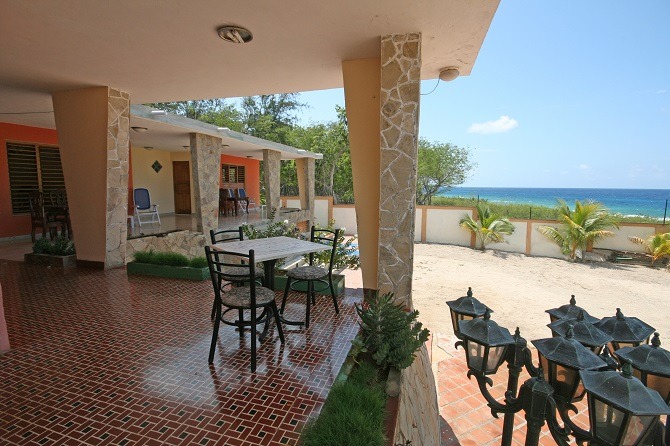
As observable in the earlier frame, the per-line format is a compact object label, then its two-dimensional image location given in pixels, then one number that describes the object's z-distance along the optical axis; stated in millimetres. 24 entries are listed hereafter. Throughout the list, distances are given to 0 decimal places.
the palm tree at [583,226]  12273
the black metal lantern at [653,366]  1229
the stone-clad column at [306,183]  14164
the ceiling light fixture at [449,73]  4172
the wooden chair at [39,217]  6875
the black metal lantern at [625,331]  1474
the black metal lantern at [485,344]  1507
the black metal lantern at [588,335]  1429
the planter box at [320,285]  4390
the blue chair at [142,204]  8883
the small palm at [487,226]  13633
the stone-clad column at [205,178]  8203
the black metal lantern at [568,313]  1669
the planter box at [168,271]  5020
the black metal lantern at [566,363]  1245
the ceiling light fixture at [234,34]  3146
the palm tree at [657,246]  11469
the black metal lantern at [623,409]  991
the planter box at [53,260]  5652
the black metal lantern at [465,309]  1824
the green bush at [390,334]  2494
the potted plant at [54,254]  5680
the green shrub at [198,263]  5141
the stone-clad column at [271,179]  11445
